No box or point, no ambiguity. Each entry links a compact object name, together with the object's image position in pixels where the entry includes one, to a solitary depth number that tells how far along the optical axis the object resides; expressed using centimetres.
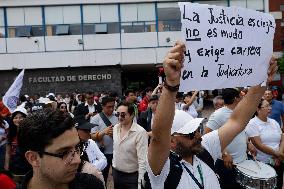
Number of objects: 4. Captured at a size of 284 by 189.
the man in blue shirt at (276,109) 346
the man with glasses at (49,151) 102
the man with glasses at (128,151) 247
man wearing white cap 123
